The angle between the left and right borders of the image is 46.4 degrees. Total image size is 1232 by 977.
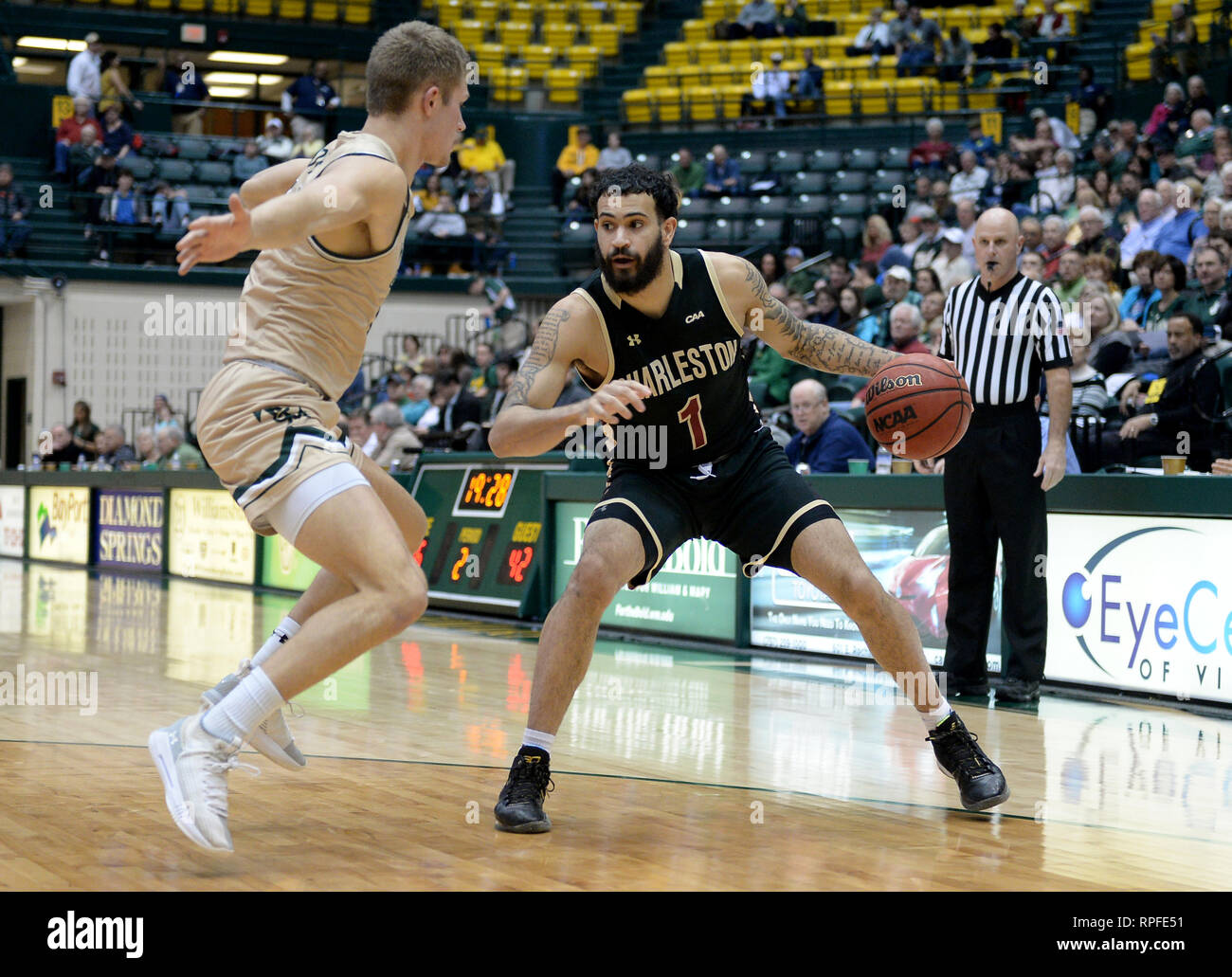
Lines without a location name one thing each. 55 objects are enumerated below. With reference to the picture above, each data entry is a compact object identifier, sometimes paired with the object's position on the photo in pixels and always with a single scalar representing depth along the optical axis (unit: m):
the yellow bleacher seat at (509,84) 25.83
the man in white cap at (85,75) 23.95
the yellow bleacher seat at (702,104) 23.27
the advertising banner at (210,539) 15.29
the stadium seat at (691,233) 20.05
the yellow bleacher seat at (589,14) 27.39
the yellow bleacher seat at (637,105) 24.11
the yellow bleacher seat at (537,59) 26.14
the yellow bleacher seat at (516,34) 27.06
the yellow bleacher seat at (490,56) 26.31
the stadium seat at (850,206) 19.28
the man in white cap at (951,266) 14.19
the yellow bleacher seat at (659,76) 24.47
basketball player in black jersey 4.41
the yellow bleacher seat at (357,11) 27.98
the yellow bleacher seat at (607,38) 26.67
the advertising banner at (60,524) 18.97
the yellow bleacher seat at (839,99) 21.84
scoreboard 11.37
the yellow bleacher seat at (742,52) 24.20
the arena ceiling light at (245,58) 27.89
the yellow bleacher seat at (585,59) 26.17
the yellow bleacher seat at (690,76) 24.03
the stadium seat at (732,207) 20.28
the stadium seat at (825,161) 20.78
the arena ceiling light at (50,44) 25.98
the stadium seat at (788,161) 21.08
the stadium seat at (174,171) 23.52
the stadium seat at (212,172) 23.67
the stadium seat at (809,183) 20.42
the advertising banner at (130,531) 17.31
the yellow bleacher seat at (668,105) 23.61
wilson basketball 4.76
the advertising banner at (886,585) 8.34
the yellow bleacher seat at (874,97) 21.59
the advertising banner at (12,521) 20.88
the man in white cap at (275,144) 23.72
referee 7.12
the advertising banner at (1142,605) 6.94
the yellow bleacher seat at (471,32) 26.94
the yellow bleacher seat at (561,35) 26.97
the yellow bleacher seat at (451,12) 27.27
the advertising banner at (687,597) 9.70
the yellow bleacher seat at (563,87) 25.84
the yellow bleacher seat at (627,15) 27.19
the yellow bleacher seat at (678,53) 25.12
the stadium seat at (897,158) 19.97
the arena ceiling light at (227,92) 29.88
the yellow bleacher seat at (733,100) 23.03
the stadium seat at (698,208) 20.41
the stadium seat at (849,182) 19.93
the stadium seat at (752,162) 21.44
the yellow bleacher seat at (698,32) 25.66
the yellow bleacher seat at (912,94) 21.31
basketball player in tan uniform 3.66
